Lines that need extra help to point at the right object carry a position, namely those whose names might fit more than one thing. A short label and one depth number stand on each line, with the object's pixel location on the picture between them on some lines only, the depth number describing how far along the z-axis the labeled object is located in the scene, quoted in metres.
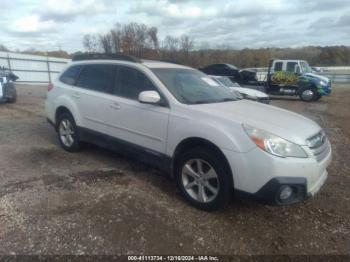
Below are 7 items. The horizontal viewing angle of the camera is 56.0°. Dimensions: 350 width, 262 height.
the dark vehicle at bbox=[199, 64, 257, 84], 20.22
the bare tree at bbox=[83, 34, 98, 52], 54.95
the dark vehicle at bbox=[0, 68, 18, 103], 12.05
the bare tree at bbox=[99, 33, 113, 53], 52.28
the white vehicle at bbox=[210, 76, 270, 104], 11.74
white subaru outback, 3.40
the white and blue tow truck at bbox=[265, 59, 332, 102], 18.09
